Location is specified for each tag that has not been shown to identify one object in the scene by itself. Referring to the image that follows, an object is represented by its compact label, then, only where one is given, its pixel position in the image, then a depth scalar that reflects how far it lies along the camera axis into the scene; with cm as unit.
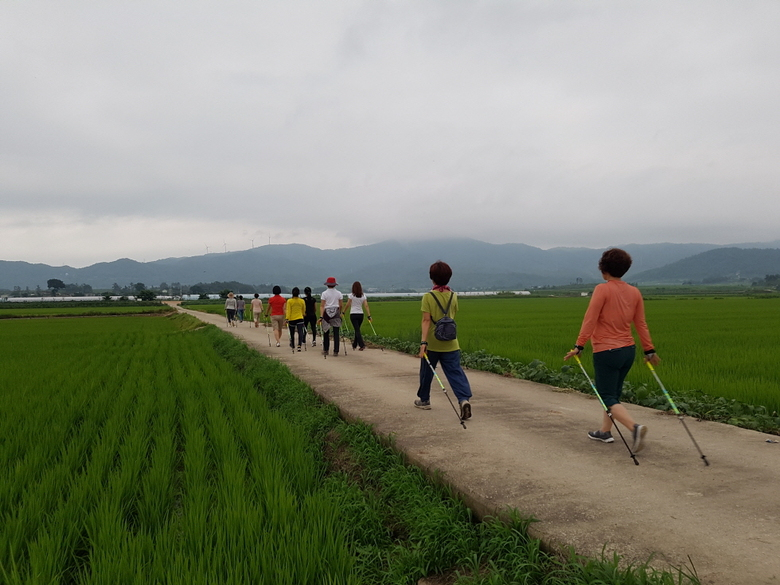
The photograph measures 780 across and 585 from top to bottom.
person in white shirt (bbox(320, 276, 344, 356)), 1147
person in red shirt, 1387
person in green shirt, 544
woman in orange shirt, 423
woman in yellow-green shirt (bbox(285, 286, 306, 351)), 1286
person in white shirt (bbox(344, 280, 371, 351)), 1180
